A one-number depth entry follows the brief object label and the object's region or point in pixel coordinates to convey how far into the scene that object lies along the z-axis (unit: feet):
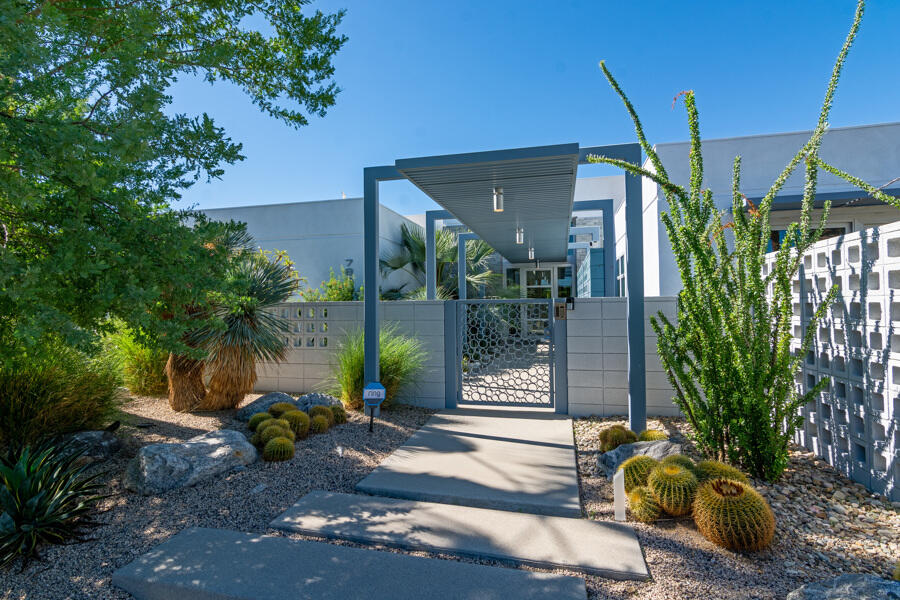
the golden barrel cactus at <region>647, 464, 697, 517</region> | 9.01
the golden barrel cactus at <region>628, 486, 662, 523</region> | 9.20
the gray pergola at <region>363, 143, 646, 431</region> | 15.07
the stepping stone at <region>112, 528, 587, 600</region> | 6.75
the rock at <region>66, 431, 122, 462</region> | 12.32
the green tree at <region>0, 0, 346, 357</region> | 6.81
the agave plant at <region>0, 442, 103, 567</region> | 8.01
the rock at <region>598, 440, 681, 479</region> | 11.40
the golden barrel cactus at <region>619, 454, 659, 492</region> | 10.27
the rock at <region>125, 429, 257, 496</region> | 10.82
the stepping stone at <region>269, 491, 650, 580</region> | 7.79
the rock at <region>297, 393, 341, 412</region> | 17.87
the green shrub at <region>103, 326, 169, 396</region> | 20.93
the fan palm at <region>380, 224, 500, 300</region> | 41.45
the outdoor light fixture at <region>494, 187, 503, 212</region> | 17.33
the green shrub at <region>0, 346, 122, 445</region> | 12.44
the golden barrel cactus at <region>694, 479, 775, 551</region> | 7.86
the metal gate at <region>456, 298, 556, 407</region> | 19.34
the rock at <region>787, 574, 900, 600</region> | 5.61
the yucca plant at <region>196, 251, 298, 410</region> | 17.98
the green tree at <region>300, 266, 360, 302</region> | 34.24
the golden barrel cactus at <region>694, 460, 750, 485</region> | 9.47
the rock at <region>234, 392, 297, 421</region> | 17.37
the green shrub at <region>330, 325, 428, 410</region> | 19.06
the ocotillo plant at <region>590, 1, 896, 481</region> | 10.80
